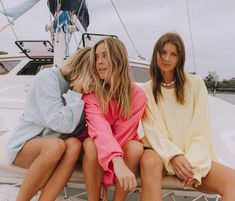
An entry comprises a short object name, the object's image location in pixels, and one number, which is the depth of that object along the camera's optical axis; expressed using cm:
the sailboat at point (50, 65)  278
